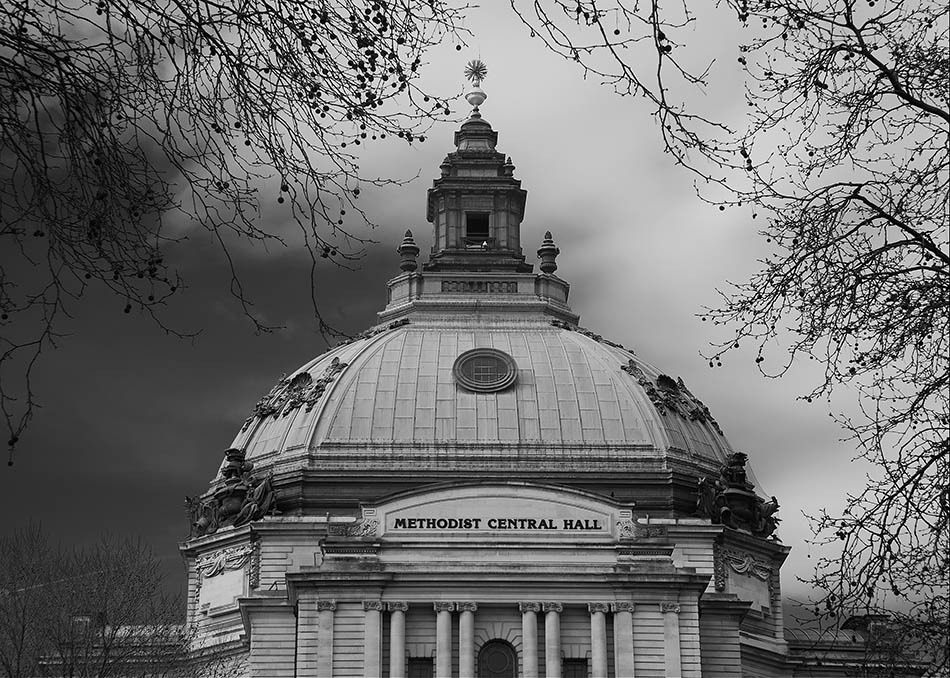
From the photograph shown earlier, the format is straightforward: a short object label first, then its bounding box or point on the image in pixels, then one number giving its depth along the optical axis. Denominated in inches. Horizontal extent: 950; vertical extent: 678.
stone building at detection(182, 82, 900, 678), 2992.1
